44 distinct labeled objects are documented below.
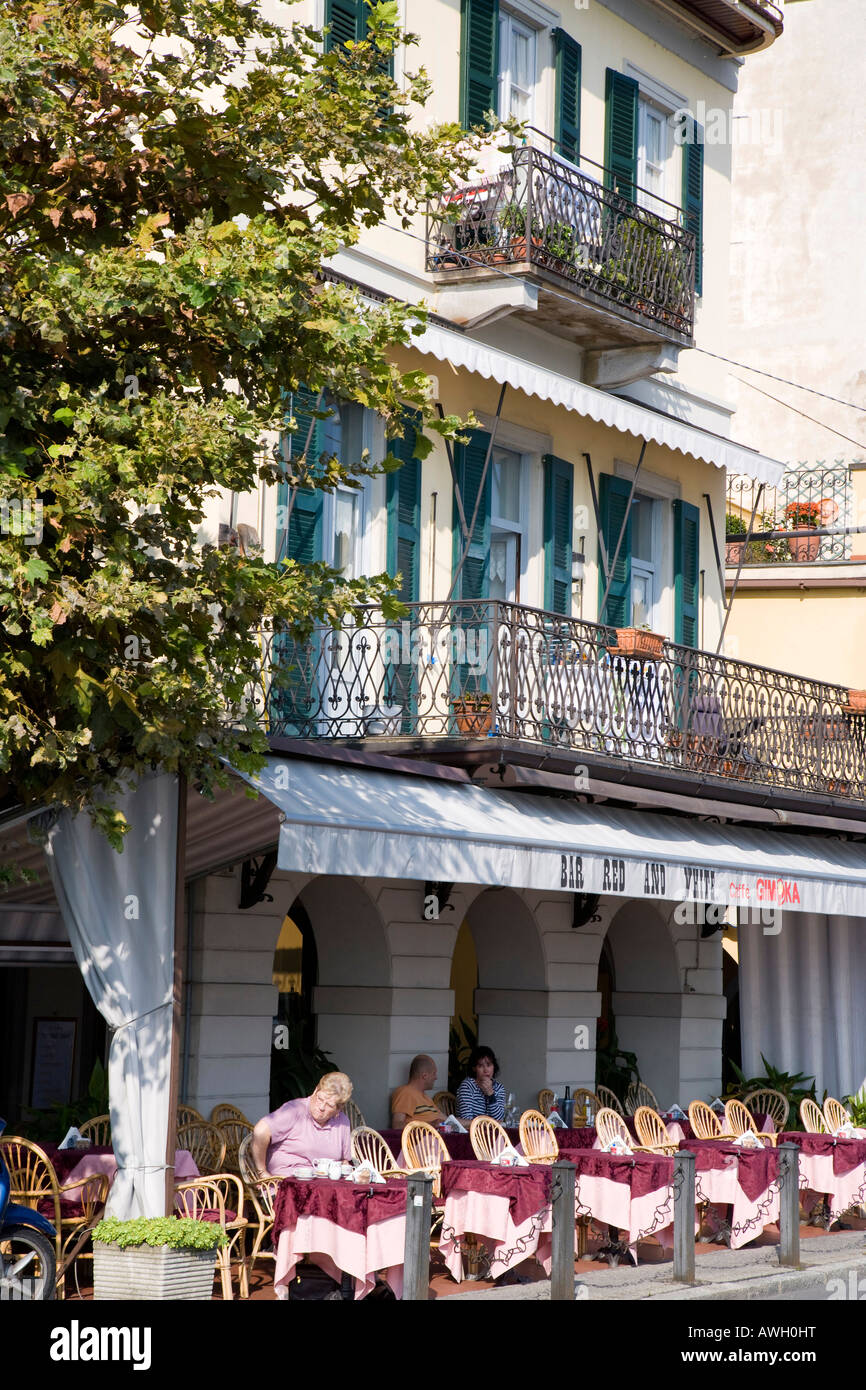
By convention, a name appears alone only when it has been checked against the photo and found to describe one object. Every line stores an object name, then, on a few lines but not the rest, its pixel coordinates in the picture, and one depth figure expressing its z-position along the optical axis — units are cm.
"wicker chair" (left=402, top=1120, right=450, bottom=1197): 1207
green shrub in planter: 937
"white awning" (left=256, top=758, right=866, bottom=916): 1169
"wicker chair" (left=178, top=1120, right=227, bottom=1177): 1206
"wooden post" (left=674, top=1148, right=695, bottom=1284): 1208
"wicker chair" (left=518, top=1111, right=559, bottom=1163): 1351
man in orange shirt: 1443
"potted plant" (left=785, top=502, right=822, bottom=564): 2473
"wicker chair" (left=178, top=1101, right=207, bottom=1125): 1257
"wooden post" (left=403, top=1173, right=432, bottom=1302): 998
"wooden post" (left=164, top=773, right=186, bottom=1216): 971
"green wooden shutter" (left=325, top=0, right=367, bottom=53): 1512
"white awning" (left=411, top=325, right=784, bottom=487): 1478
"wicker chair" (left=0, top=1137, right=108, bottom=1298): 1029
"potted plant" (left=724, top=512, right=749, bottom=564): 2514
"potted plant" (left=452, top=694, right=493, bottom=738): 1433
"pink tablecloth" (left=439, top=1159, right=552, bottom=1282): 1145
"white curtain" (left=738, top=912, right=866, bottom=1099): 1969
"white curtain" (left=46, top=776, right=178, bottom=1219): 968
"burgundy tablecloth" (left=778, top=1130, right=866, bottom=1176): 1471
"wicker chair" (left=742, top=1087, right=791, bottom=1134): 1788
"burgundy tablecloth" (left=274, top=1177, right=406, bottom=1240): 1045
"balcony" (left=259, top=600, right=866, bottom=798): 1436
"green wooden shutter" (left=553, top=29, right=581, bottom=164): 1788
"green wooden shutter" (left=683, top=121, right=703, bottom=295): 2012
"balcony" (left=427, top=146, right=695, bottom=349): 1602
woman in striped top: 1470
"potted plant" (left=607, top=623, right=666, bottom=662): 1602
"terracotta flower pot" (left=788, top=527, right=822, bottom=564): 2469
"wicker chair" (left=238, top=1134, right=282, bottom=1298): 1104
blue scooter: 951
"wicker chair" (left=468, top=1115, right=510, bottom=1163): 1291
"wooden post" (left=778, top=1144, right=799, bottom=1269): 1291
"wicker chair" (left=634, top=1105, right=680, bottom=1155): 1491
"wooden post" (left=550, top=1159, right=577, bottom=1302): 1106
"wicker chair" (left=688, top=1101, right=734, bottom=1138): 1590
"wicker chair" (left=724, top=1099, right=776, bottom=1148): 1628
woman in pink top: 1138
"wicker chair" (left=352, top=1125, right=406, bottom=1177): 1219
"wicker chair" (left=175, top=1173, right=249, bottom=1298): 1044
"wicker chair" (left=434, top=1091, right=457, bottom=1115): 1549
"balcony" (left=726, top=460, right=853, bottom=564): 2470
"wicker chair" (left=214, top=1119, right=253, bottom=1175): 1238
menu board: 1559
